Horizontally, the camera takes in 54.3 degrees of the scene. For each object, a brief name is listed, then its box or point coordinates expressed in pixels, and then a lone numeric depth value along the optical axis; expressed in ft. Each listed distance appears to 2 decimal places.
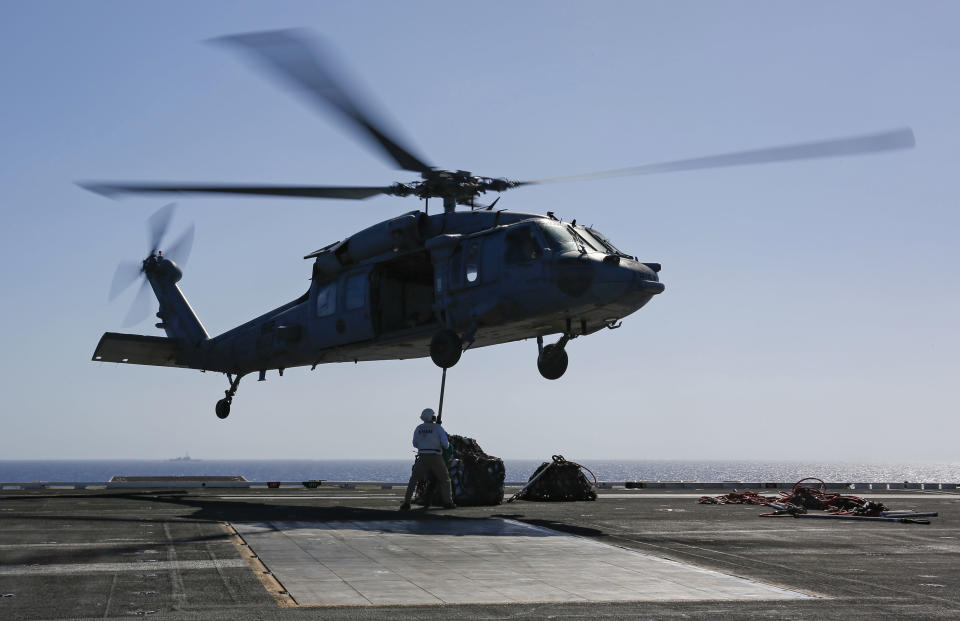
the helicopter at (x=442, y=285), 67.77
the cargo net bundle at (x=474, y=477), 69.41
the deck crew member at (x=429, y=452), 62.03
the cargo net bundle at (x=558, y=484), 76.07
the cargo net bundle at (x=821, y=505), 61.58
